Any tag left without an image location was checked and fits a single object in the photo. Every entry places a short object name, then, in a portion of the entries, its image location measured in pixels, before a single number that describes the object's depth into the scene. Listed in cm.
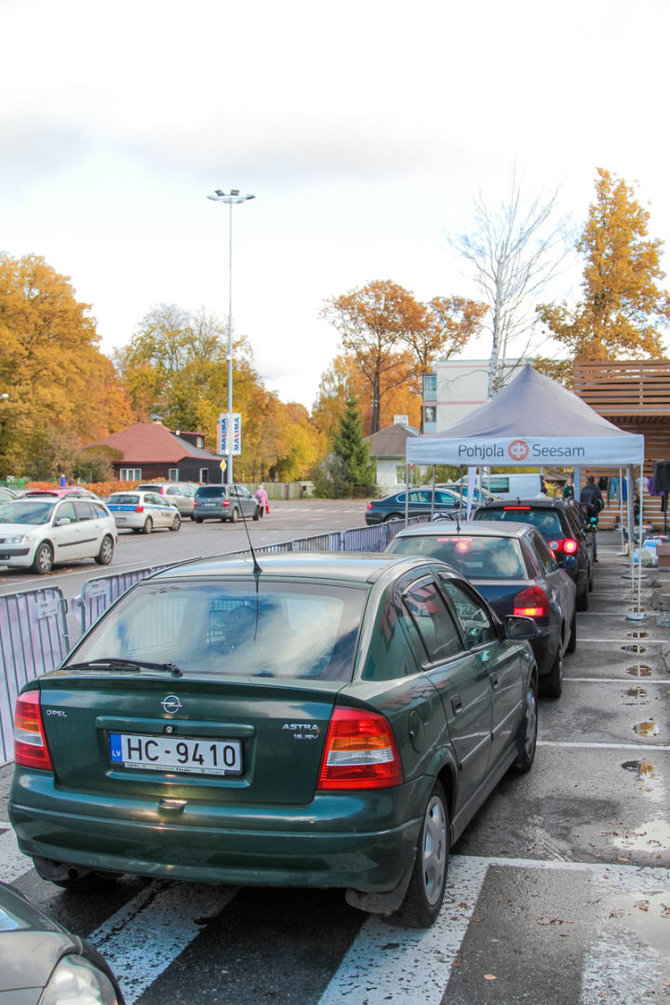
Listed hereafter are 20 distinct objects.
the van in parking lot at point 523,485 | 3189
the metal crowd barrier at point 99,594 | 749
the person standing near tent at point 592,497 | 2440
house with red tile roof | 7519
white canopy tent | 1294
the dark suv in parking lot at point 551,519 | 1272
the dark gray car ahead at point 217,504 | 4422
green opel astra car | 355
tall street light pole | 5381
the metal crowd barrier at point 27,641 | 672
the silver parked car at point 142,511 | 3591
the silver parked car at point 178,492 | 4795
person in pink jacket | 4881
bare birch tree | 2634
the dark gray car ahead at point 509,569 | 809
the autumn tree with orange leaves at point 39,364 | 5900
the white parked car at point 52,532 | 2012
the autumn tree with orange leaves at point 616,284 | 3659
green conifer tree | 7638
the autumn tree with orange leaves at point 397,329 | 7438
